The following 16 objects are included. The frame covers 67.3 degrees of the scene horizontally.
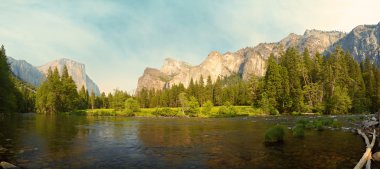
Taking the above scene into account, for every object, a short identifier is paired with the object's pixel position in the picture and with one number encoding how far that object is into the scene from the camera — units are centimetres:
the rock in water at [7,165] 1810
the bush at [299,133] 3391
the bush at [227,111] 9841
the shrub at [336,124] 4431
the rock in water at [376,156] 1895
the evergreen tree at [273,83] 9969
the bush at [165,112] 11149
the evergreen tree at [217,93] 16454
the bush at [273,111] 9550
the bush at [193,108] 10992
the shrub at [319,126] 4158
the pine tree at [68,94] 13575
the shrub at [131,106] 12159
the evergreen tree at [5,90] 6162
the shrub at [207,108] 10561
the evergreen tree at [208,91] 16339
